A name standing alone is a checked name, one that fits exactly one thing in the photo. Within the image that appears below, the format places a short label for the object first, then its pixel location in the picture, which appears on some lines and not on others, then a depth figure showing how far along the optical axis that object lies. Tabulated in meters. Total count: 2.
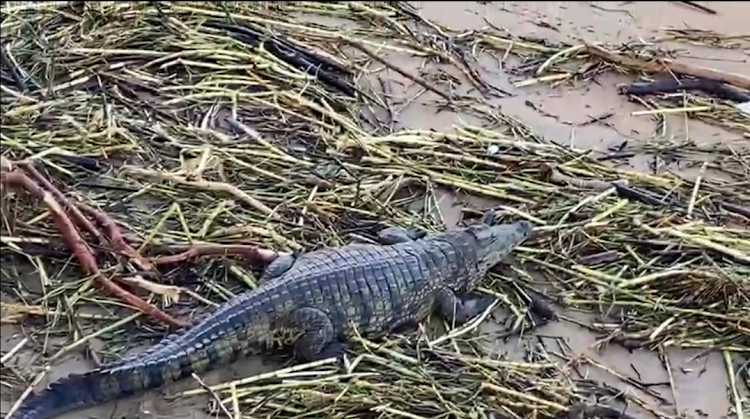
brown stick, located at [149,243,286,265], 3.06
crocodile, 2.58
